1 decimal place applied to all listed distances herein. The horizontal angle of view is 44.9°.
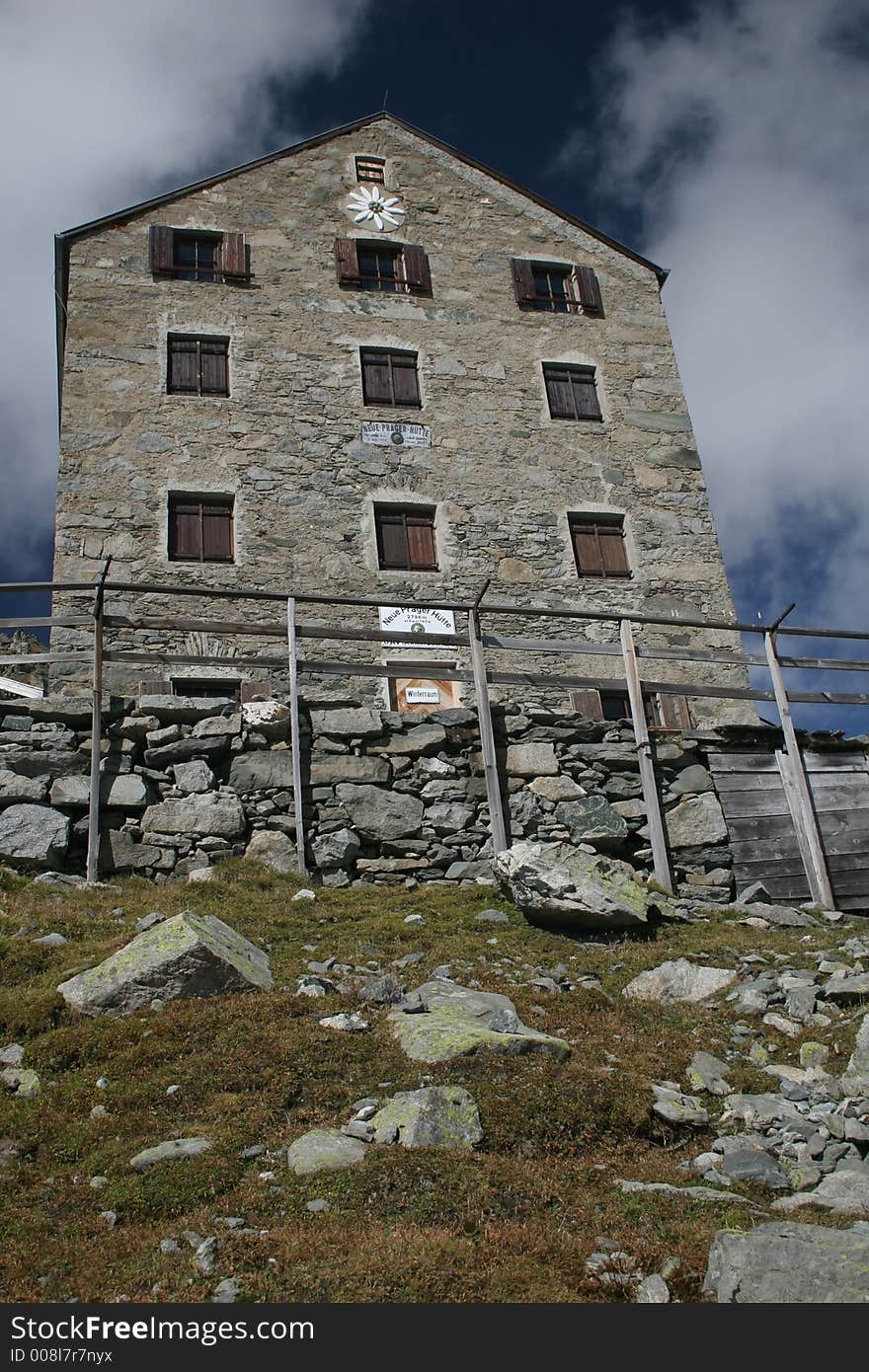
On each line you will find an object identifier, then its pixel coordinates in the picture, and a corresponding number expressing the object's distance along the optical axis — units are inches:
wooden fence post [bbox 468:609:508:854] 478.6
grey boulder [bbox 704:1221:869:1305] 167.0
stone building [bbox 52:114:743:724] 718.5
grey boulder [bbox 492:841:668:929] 395.2
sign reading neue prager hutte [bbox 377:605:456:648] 699.4
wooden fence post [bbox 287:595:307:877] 454.9
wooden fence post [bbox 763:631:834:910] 504.7
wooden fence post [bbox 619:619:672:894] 487.5
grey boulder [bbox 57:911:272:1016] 293.7
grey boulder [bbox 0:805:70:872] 428.8
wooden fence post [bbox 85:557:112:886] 432.1
